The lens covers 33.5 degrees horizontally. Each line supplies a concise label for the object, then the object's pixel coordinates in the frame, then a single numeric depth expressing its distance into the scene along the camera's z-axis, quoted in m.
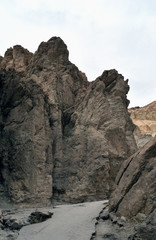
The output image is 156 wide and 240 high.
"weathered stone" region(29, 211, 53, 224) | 15.16
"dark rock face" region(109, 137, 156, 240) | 10.73
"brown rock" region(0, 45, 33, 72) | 40.28
